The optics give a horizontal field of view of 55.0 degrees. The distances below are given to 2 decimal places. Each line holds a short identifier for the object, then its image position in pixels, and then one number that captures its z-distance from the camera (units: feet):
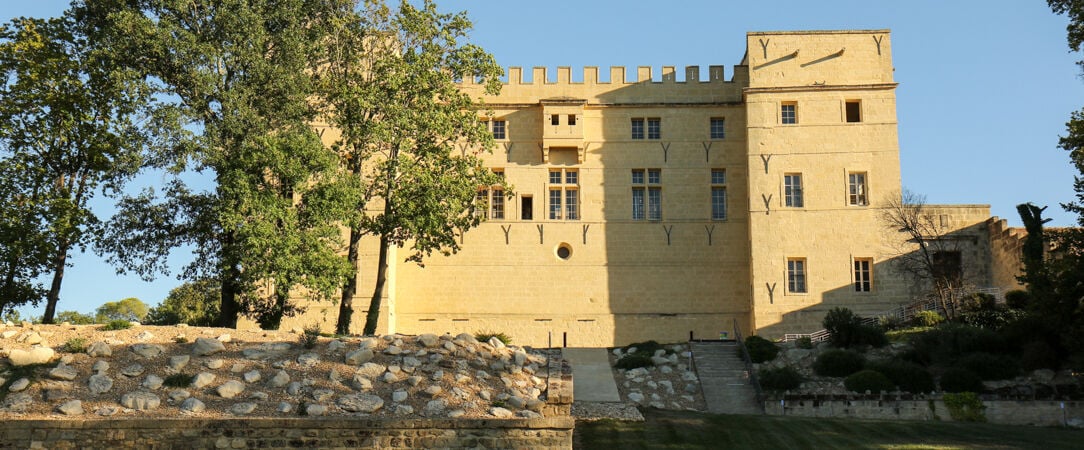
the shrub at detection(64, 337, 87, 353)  65.67
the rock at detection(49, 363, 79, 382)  62.39
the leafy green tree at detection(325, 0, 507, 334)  86.07
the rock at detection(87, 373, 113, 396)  61.36
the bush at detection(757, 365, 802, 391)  85.56
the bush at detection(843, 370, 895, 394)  82.43
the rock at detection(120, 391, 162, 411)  59.88
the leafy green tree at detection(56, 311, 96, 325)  156.33
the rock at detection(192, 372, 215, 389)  62.59
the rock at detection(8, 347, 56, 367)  64.08
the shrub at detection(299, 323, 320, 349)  68.95
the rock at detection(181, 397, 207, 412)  59.72
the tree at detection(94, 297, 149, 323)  258.37
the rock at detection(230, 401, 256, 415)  59.41
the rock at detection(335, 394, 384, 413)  60.59
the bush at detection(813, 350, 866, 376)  88.48
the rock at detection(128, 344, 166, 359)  65.82
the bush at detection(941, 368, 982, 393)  81.10
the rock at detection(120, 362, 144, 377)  63.31
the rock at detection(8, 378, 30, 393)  61.30
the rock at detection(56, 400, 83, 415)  58.85
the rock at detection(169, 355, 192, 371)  64.39
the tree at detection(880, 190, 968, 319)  106.73
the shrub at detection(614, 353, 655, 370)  94.68
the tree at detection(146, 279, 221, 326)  152.46
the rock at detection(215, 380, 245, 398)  61.62
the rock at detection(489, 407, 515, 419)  59.93
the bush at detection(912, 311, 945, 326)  102.01
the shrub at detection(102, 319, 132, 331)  70.49
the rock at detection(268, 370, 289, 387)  63.10
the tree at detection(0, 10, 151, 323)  81.25
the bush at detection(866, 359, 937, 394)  82.53
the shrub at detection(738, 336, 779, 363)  94.94
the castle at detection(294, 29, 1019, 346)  112.78
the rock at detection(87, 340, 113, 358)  65.31
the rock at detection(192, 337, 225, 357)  66.49
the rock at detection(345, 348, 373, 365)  66.59
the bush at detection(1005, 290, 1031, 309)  98.84
